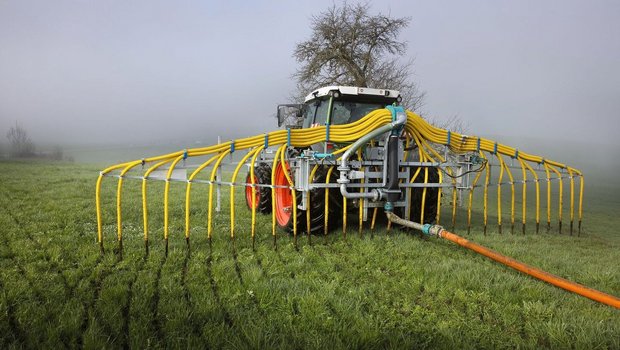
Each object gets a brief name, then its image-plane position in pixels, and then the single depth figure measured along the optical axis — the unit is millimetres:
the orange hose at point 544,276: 3064
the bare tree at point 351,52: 14883
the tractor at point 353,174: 5320
